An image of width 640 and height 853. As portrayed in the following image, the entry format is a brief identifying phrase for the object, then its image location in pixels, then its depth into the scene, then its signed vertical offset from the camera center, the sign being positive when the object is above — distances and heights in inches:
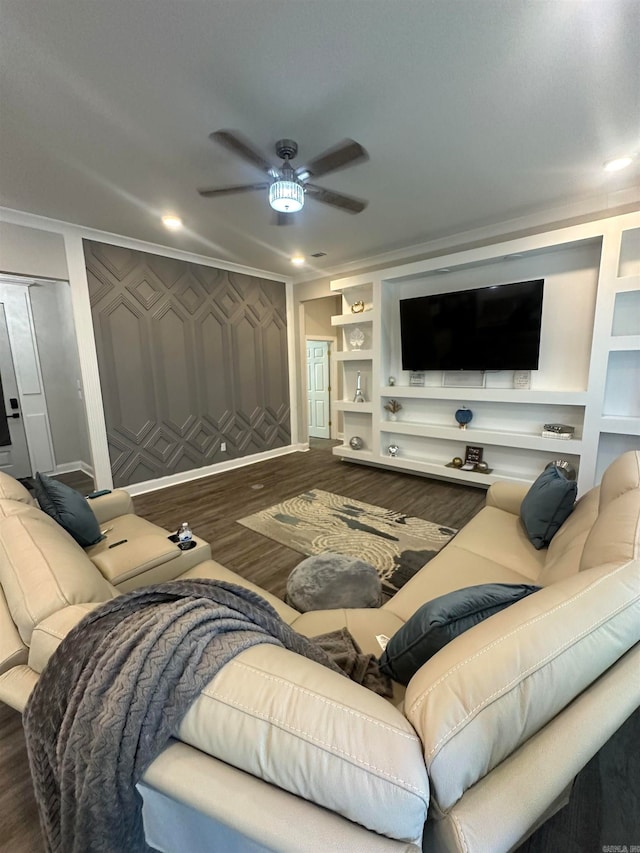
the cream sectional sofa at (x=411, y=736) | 21.5 -24.7
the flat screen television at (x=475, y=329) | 141.6 +16.1
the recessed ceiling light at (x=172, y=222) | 128.8 +56.2
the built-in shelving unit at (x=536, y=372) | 122.3 -2.1
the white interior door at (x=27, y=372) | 175.0 +2.2
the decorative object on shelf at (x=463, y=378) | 162.0 -5.7
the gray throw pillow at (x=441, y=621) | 36.3 -26.2
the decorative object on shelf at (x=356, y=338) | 197.2 +16.8
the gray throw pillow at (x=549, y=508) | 71.5 -29.4
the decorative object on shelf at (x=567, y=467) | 129.0 -38.5
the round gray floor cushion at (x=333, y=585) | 67.4 -42.5
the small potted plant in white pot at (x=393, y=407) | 188.5 -20.8
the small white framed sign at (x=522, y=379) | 148.7 -6.1
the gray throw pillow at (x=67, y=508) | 69.1 -26.2
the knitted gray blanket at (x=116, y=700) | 24.2 -23.4
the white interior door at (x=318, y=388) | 274.2 -14.6
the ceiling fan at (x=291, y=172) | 73.3 +45.8
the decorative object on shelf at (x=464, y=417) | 163.9 -23.5
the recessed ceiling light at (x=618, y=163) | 99.3 +56.4
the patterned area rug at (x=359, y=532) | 101.8 -54.3
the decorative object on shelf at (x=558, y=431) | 136.6 -26.3
